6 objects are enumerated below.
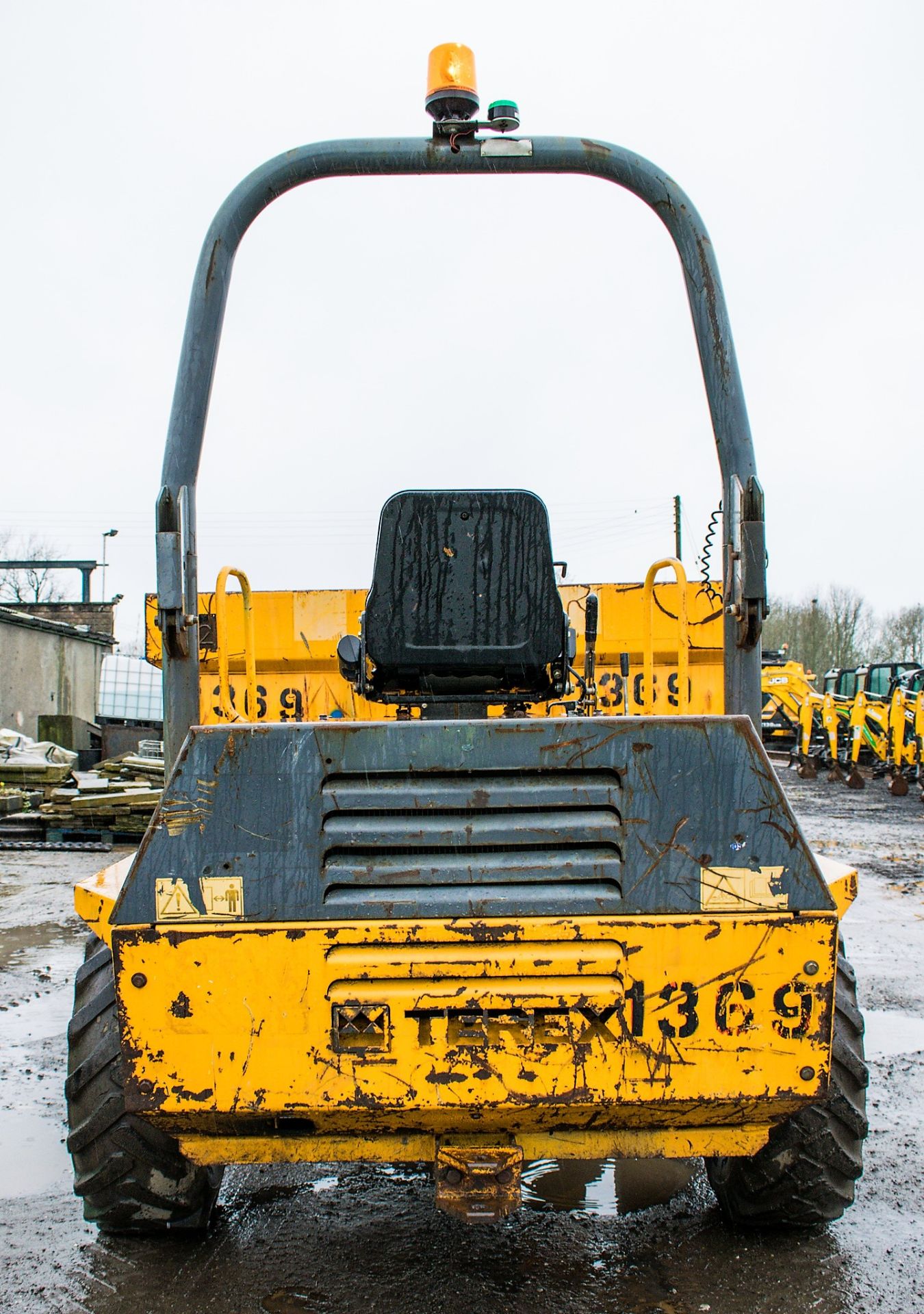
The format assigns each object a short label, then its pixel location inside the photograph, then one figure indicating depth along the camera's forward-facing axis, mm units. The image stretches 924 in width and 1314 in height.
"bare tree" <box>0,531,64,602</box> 55375
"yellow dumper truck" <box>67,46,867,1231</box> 2387
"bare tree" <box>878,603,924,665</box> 55750
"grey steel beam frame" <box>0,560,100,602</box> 34875
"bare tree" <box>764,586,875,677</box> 54188
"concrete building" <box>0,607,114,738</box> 24391
